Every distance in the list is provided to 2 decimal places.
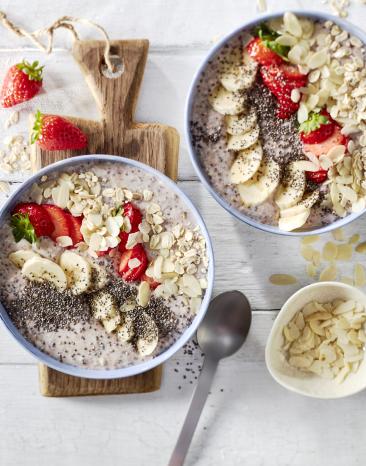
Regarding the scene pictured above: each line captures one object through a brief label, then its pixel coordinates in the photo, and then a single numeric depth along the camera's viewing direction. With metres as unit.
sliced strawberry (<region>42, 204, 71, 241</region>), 1.23
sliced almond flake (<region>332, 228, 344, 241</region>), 1.38
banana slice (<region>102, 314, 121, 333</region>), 1.27
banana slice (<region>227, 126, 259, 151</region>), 1.23
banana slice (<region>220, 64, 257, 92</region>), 1.22
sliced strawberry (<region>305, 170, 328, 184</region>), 1.26
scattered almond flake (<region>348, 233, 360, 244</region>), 1.39
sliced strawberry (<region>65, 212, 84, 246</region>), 1.24
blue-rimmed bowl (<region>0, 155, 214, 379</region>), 1.22
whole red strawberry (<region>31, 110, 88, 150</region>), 1.24
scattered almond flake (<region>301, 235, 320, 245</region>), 1.39
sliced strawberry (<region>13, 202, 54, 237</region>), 1.22
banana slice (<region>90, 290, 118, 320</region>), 1.26
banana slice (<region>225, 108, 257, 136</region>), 1.23
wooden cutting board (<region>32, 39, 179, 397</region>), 1.29
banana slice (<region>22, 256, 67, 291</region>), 1.23
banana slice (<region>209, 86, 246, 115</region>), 1.22
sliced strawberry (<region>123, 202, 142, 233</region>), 1.23
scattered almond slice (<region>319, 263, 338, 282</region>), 1.40
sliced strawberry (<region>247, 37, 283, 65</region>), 1.20
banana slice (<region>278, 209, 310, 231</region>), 1.25
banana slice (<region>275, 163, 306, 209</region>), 1.25
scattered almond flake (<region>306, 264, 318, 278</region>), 1.40
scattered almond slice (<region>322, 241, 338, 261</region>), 1.39
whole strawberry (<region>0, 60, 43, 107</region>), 1.30
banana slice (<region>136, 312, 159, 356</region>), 1.28
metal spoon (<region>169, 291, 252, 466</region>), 1.36
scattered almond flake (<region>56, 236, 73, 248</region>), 1.24
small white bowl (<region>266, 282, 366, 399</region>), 1.32
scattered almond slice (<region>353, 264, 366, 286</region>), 1.40
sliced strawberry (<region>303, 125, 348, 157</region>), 1.24
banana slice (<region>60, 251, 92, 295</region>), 1.24
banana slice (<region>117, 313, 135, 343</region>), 1.28
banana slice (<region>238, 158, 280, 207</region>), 1.25
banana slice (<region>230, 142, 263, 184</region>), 1.23
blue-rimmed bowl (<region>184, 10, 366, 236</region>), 1.20
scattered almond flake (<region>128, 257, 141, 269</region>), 1.24
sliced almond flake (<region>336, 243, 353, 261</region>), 1.39
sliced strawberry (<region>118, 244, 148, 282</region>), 1.24
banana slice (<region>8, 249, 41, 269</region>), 1.24
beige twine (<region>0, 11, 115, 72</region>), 1.31
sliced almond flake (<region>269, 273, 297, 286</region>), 1.40
